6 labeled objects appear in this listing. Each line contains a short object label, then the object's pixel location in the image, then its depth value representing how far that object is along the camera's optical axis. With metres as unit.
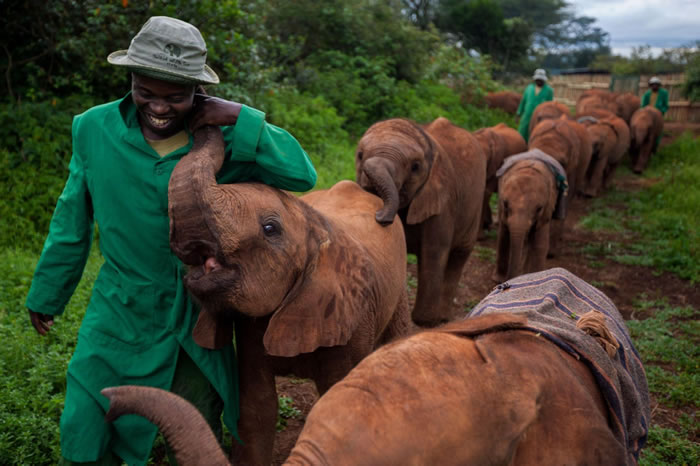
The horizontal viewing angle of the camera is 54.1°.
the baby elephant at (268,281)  2.48
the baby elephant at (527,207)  7.45
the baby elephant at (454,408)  1.51
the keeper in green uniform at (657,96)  19.72
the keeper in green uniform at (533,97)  14.39
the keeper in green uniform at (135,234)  2.70
